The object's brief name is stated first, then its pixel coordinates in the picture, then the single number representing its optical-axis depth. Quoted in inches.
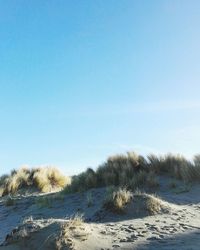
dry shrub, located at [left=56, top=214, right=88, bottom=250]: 159.0
